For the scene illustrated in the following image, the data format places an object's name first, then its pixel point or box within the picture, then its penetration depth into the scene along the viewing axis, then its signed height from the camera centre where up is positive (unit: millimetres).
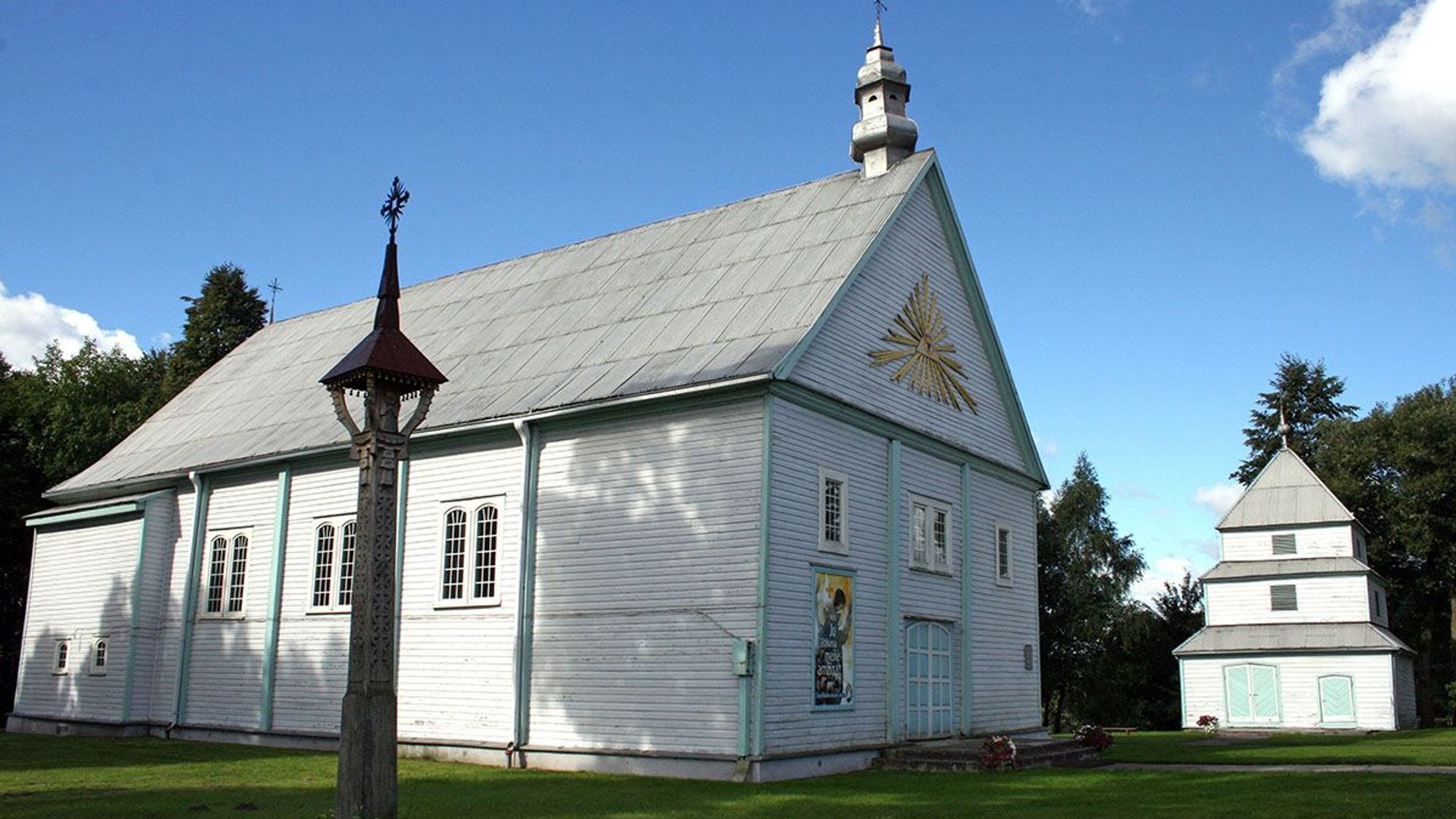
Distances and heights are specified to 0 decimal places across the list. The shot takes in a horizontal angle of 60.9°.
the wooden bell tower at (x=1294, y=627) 43375 +1643
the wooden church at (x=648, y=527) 19938 +2509
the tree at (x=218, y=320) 54219 +14634
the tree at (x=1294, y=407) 65688 +13852
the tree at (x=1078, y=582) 55469 +3892
